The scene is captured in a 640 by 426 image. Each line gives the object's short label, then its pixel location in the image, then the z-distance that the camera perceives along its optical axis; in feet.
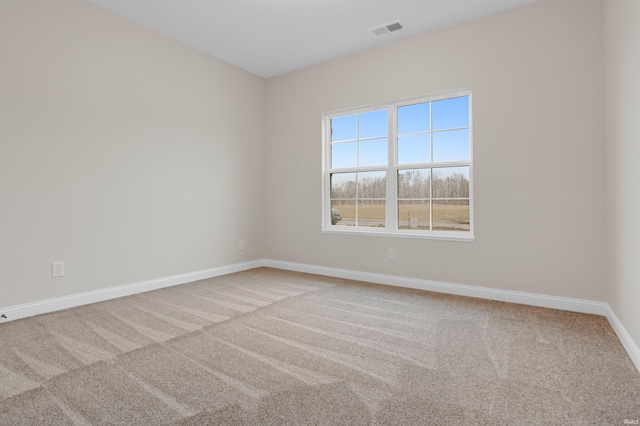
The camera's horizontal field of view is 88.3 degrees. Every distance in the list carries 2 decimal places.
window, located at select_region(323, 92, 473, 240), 11.55
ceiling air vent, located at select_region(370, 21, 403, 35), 11.18
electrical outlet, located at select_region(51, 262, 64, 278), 9.39
